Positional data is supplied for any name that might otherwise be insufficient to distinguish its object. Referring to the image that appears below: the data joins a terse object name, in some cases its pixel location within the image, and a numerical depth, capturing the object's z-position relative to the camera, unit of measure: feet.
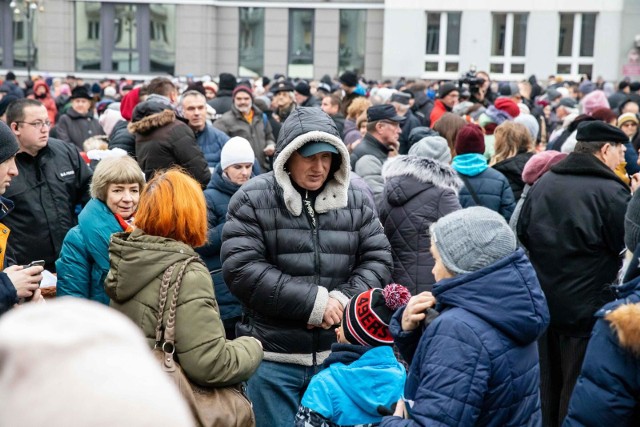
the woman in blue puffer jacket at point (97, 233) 15.19
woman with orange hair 11.44
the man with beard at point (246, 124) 32.37
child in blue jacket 11.60
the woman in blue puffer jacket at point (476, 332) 9.41
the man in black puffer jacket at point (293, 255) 13.80
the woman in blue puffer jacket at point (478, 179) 22.86
